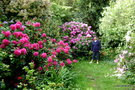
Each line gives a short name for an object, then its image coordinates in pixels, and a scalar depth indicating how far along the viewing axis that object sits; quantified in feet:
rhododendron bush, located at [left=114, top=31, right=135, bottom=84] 14.98
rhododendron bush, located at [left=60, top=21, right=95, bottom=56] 36.40
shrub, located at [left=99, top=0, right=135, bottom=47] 35.36
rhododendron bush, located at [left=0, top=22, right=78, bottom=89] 15.79
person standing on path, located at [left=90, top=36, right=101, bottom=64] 33.16
